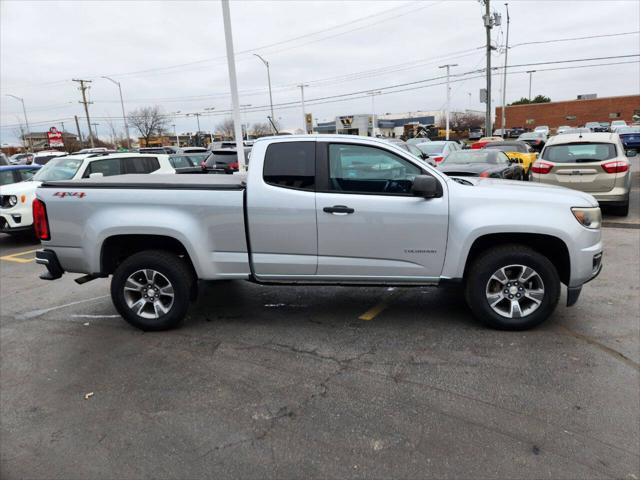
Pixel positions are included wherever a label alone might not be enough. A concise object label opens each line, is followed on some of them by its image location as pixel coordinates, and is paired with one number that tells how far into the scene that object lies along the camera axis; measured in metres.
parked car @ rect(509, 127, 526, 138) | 57.67
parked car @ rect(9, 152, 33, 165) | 29.88
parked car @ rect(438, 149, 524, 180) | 10.47
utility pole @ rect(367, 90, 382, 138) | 49.36
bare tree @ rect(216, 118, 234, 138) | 95.29
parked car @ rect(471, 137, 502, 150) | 22.50
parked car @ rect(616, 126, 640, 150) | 29.91
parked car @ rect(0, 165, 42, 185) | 11.14
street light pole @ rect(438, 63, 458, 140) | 48.28
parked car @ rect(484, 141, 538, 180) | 16.06
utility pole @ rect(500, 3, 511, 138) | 41.46
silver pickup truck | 4.45
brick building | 71.81
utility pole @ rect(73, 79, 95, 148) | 63.26
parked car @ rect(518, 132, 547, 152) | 27.66
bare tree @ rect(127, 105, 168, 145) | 78.48
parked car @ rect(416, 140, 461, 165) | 17.66
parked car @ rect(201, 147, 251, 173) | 16.36
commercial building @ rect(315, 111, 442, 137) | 47.78
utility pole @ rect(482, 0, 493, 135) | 31.30
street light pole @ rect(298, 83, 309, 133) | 49.03
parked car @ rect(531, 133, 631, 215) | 9.55
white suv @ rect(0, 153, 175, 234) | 9.66
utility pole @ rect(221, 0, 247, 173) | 11.98
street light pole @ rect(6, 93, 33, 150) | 79.31
